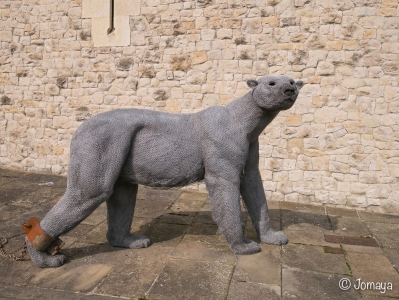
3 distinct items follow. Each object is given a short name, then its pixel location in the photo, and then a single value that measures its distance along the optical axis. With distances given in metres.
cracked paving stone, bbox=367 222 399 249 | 4.00
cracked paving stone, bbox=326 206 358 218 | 5.14
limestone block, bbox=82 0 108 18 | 6.53
